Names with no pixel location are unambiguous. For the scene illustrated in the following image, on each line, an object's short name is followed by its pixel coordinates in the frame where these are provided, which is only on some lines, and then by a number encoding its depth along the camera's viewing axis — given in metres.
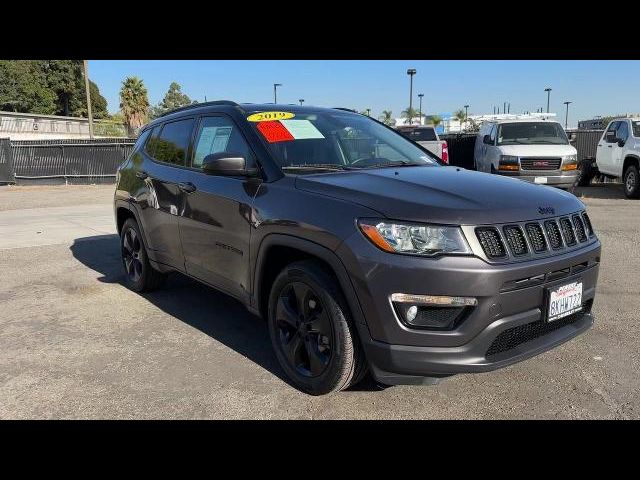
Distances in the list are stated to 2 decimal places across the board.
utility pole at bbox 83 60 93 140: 27.03
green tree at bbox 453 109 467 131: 96.01
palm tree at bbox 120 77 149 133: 58.19
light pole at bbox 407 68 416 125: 36.21
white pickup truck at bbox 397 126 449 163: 15.20
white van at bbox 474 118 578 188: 11.15
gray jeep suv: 2.50
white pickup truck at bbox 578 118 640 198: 12.25
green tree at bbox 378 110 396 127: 81.82
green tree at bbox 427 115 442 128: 61.41
